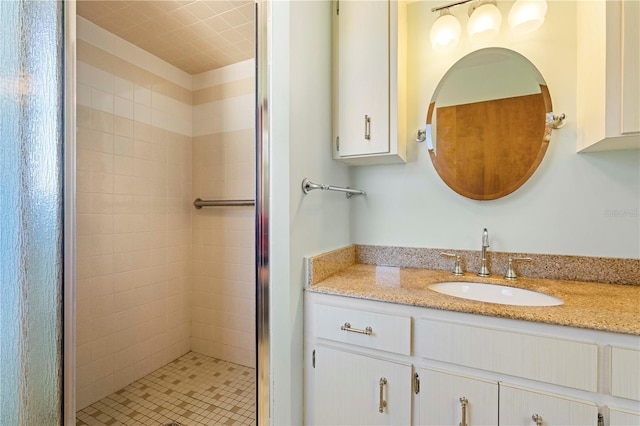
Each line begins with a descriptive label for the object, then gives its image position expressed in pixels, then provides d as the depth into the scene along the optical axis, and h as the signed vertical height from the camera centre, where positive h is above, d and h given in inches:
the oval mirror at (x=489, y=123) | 49.5 +15.3
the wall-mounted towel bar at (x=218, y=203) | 76.1 +1.4
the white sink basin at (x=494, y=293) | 43.4 -13.3
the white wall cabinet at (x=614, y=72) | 35.4 +17.4
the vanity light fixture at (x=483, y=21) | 47.2 +32.1
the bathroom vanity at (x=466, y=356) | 30.5 -17.7
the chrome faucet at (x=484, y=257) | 50.8 -8.4
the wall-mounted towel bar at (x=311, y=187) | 46.0 +3.6
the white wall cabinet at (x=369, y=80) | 49.1 +22.2
